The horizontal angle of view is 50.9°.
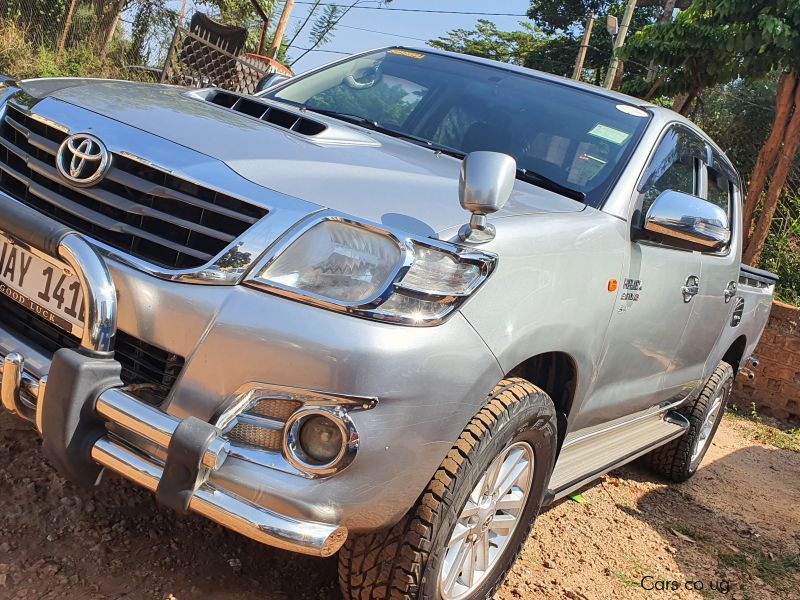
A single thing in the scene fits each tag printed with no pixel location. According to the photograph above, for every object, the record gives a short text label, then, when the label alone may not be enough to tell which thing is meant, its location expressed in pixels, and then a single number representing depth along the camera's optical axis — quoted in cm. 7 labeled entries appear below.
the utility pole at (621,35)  1956
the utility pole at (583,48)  2419
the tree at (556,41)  3344
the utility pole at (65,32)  952
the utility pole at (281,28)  1245
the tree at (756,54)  860
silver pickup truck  188
